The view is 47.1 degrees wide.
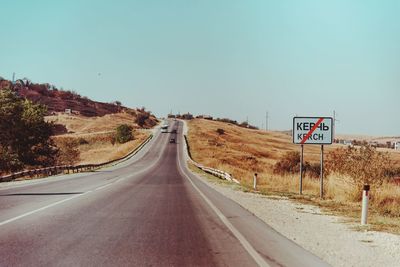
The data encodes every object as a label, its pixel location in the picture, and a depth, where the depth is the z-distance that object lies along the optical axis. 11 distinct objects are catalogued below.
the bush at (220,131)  130.88
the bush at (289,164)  55.59
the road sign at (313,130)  21.31
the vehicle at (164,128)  118.91
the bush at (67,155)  67.43
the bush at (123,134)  107.19
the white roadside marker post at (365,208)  10.60
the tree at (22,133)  49.44
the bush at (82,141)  108.75
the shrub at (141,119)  151.88
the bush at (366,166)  17.61
